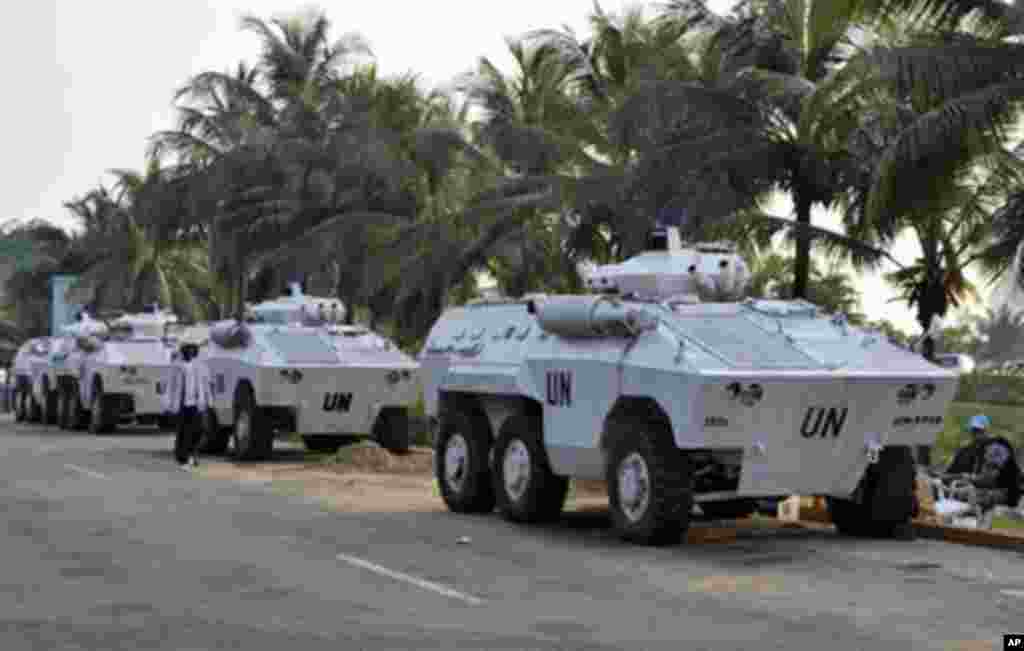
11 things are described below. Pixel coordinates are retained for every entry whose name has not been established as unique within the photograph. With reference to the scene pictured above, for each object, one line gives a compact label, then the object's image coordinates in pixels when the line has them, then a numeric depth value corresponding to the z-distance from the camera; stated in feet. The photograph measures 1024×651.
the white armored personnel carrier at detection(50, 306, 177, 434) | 103.14
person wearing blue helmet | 48.44
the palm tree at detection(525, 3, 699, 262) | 74.66
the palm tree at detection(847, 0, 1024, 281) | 55.01
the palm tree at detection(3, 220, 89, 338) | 187.32
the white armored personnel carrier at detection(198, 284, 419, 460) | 77.71
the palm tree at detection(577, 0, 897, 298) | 71.05
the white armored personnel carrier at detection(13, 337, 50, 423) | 120.67
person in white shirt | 76.95
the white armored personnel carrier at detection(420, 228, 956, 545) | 43.50
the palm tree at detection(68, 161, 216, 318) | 161.38
